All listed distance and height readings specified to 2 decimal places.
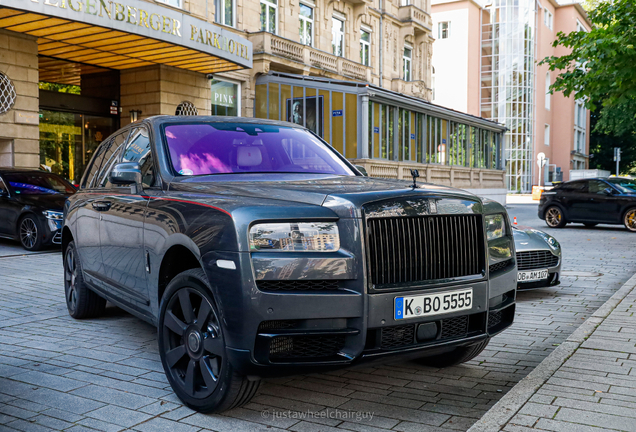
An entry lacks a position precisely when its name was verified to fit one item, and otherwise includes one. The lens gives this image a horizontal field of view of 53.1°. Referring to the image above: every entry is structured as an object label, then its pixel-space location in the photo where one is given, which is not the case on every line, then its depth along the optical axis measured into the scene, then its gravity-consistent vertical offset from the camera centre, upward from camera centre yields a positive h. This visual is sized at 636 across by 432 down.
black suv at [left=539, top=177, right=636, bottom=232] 18.22 -0.55
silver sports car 7.68 -0.95
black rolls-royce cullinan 3.28 -0.47
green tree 13.49 +2.83
